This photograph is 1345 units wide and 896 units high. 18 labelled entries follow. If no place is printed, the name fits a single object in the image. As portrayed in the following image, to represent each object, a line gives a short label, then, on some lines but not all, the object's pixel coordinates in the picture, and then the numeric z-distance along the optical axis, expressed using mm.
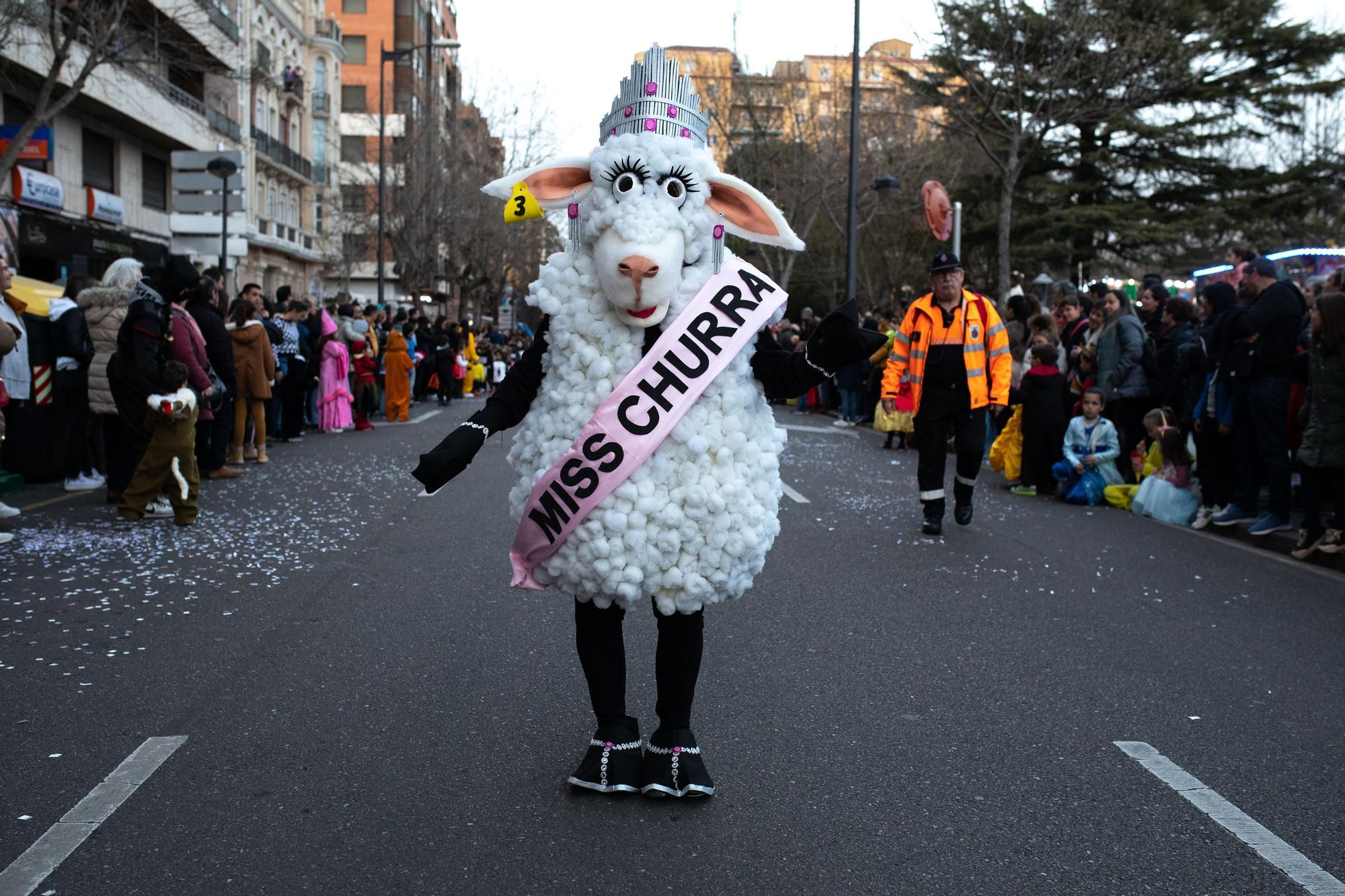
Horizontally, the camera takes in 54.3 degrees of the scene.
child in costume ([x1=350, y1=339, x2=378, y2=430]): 19578
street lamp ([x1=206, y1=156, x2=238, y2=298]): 16500
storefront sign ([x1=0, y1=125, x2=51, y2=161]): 21656
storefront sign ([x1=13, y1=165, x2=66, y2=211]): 23172
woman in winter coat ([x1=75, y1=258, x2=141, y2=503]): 10273
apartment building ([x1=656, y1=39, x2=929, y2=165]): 39281
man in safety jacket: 9055
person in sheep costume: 3744
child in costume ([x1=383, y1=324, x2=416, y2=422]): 21578
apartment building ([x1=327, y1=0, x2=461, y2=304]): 59531
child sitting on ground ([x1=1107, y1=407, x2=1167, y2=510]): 11203
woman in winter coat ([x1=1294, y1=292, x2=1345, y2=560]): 8086
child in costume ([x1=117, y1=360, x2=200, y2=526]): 9344
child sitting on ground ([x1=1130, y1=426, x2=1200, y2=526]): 10570
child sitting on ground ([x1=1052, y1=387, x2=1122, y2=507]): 11609
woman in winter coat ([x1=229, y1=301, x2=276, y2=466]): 13219
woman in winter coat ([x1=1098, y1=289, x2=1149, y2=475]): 11930
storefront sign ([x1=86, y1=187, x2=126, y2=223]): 28766
